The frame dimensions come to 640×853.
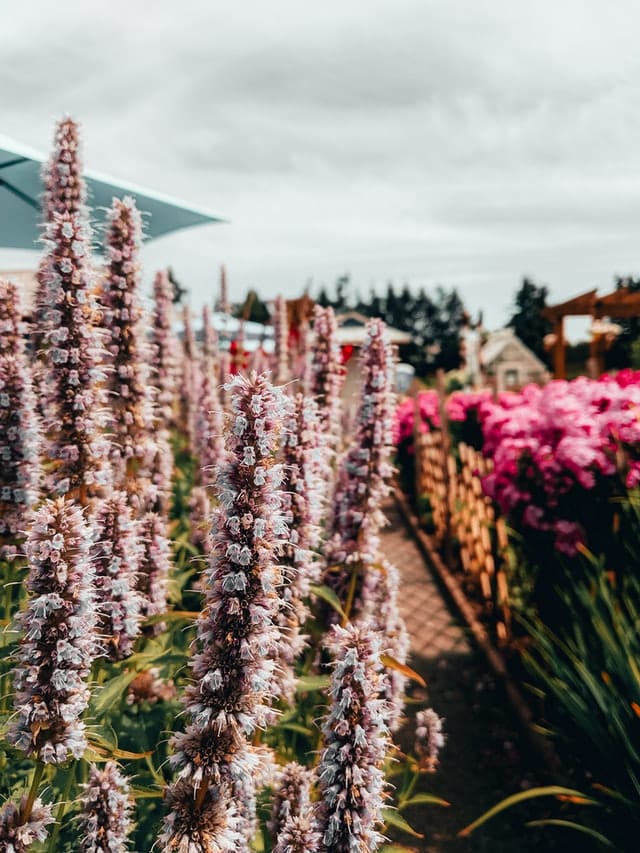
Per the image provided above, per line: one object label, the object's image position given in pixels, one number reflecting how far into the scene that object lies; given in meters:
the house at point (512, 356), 46.31
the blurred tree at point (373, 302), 69.99
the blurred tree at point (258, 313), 19.83
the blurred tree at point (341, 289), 66.64
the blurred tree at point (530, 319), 52.00
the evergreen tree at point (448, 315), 71.81
